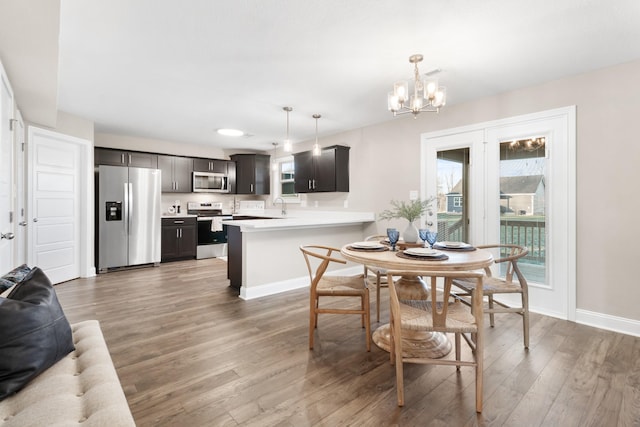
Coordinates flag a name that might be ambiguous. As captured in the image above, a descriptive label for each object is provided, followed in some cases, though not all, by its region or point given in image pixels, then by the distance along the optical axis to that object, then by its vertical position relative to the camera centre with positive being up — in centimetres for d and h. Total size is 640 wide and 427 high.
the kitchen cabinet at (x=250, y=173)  659 +84
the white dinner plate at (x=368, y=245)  243 -27
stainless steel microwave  614 +59
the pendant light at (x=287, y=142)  373 +84
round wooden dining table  188 -34
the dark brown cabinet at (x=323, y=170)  495 +69
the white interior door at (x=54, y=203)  377 +9
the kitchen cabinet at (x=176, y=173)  573 +73
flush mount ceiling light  502 +132
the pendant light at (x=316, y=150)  371 +75
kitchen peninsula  355 -49
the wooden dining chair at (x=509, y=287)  233 -59
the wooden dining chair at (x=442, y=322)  164 -61
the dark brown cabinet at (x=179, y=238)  554 -51
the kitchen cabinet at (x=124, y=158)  499 +90
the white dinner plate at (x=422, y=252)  207 -27
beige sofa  93 -63
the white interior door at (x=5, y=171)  242 +34
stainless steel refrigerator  475 -9
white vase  263 -19
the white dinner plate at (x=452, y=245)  242 -26
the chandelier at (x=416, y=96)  228 +88
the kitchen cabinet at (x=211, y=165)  614 +94
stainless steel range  599 -40
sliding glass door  296 +24
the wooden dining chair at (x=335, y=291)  231 -62
